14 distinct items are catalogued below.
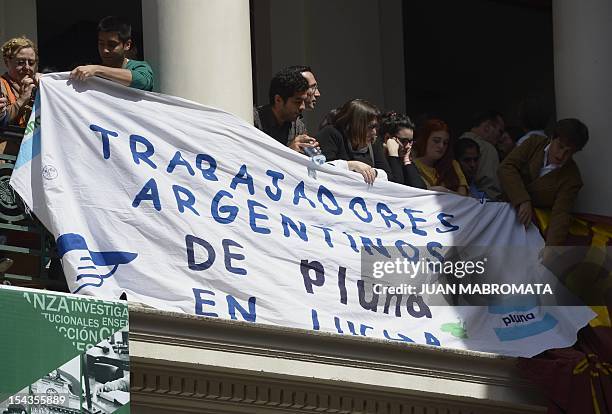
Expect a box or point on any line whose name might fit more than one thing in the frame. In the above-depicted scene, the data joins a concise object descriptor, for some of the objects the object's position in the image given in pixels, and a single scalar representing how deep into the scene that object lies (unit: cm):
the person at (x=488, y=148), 1845
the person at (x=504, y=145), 1872
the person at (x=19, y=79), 1578
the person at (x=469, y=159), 1836
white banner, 1561
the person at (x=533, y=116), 1852
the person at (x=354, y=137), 1703
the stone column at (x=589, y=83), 1847
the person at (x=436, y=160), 1794
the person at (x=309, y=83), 1677
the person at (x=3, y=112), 1558
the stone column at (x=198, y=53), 1686
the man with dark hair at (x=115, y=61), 1602
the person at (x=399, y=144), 1755
